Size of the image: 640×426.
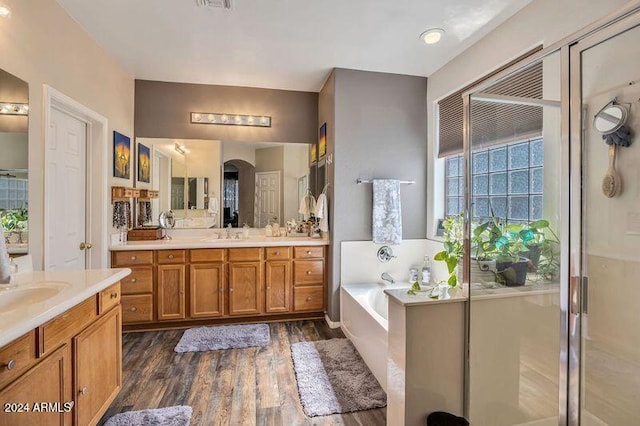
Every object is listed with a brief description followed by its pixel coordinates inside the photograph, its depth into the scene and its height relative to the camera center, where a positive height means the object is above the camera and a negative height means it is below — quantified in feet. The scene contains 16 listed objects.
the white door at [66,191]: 7.39 +0.51
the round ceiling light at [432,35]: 7.96 +4.69
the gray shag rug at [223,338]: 9.12 -3.99
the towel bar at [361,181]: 10.49 +1.05
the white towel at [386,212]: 10.48 -0.01
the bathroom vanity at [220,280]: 10.07 -2.39
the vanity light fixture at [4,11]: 5.42 +3.57
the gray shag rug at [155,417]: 5.91 -4.08
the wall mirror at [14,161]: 5.46 +0.92
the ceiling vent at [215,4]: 6.86 +4.71
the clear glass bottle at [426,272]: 10.62 -2.09
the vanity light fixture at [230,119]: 11.94 +3.65
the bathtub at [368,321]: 7.22 -3.04
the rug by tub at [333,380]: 6.49 -4.04
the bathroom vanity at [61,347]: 3.55 -1.95
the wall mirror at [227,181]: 12.00 +1.23
